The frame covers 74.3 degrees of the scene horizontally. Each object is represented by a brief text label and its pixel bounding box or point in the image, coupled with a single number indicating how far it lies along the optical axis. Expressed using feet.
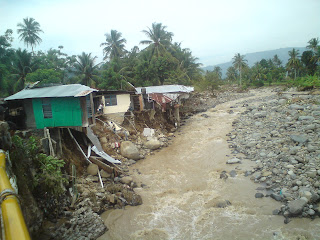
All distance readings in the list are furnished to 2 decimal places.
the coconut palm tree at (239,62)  174.40
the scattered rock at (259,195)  29.48
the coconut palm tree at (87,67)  85.51
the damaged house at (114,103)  54.34
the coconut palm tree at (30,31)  126.00
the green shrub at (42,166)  21.99
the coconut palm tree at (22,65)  78.38
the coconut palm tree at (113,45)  118.11
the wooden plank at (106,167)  37.06
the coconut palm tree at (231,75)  212.04
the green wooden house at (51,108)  37.24
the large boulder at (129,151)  45.65
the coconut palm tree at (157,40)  103.17
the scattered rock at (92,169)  35.86
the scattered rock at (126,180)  35.33
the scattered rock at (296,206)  24.13
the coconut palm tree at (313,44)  137.47
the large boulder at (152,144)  51.47
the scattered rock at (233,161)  41.01
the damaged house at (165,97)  65.21
